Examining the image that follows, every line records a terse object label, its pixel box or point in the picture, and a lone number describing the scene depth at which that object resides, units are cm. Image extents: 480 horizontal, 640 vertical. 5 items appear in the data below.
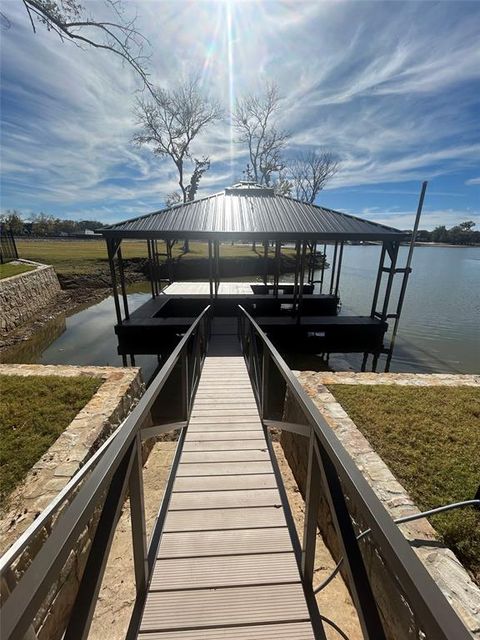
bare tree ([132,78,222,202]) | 2436
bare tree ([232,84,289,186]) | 2956
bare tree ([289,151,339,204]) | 3638
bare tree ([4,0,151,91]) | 588
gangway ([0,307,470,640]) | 79
